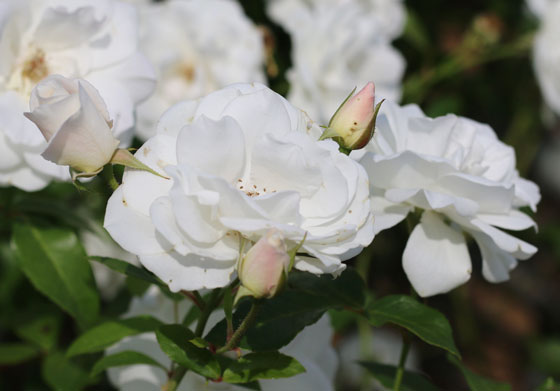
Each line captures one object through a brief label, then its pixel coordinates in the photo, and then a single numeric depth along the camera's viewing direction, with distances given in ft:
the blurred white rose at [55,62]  1.64
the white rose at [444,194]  1.47
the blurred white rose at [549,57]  2.69
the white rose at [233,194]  1.27
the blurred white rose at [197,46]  2.27
